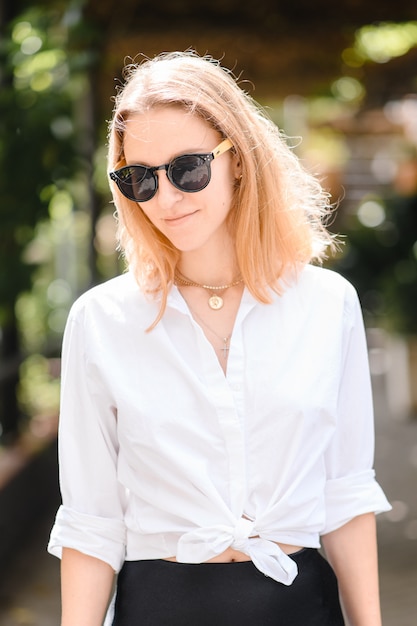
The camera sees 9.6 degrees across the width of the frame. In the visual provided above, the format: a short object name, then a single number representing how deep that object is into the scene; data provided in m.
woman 3.02
